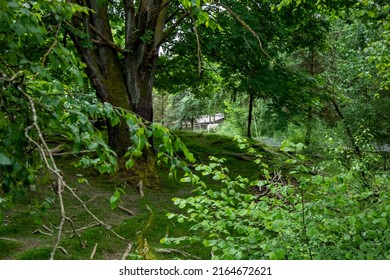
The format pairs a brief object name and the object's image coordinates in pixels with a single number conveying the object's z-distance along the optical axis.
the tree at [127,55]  7.08
